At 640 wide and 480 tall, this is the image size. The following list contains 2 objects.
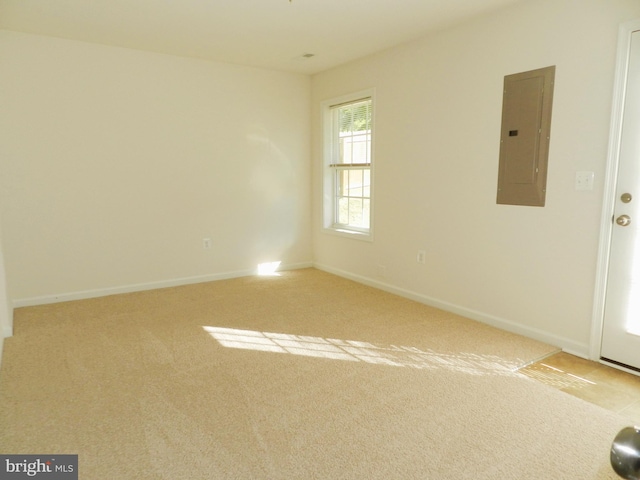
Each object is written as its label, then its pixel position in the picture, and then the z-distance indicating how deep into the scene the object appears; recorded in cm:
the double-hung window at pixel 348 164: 462
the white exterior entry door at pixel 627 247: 246
